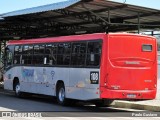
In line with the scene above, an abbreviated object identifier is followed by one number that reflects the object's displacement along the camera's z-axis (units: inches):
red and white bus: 670.5
